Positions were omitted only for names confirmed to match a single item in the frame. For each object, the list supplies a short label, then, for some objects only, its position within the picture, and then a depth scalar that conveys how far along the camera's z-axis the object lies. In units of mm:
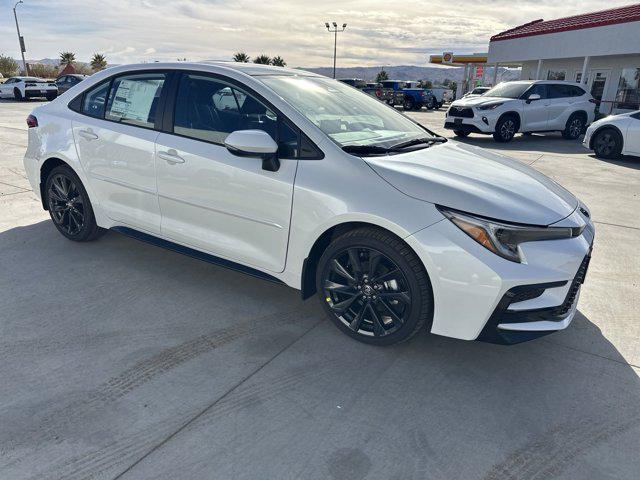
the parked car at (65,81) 25984
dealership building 19359
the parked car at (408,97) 29562
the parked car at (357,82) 28997
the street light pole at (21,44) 43531
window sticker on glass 3920
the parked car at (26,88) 24891
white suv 13766
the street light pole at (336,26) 53594
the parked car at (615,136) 10562
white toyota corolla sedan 2730
